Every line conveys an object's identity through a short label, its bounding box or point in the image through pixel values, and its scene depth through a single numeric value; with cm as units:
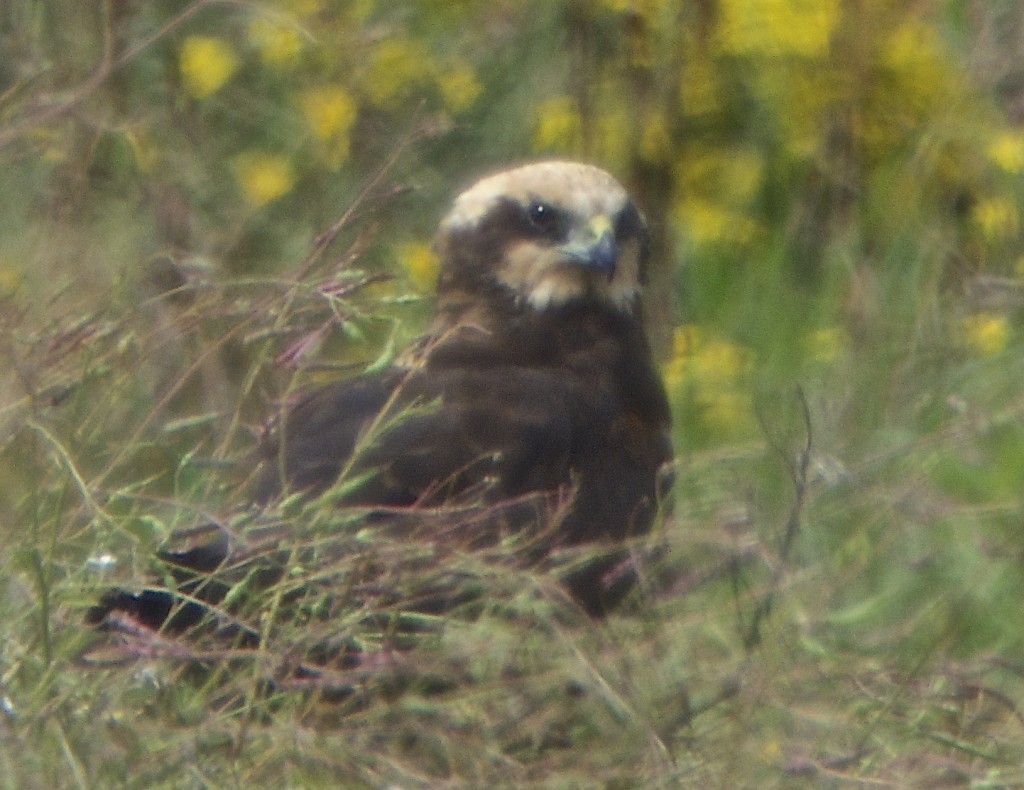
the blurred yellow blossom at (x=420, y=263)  1062
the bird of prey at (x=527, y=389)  768
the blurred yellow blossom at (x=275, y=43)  1099
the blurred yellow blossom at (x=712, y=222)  1148
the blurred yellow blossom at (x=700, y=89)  1135
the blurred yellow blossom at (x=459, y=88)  1120
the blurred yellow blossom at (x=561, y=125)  1109
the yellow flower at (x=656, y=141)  1137
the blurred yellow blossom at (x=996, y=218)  1130
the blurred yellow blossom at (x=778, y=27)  1132
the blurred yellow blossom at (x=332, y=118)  1098
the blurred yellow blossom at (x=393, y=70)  1110
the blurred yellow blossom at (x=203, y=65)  1077
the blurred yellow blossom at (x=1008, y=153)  1144
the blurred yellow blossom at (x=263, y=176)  1087
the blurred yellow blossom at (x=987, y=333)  1022
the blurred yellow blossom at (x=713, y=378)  1010
